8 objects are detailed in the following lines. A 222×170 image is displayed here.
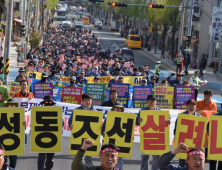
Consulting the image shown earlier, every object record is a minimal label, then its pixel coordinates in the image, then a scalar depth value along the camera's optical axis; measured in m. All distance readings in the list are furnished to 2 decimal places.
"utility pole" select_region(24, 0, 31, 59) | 41.26
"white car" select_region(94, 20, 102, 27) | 113.18
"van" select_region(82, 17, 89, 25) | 122.32
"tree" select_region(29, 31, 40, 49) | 45.94
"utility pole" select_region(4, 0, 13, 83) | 27.71
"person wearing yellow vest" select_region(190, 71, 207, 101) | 22.34
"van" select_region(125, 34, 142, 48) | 66.39
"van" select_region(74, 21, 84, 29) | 96.66
